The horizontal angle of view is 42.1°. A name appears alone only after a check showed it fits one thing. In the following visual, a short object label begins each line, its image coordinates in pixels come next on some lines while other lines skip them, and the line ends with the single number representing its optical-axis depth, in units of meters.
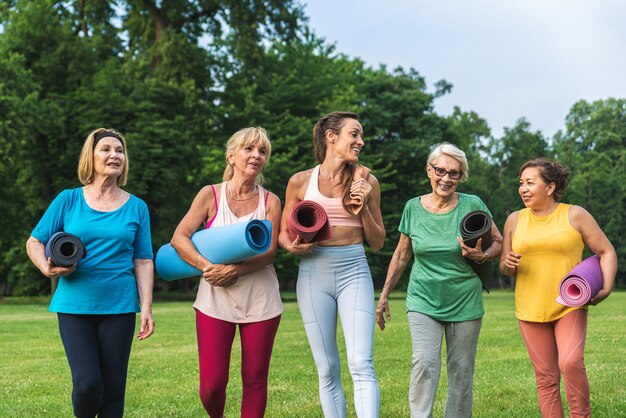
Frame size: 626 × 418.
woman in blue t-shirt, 5.34
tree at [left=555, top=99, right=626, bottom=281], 60.81
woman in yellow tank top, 5.80
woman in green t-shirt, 5.83
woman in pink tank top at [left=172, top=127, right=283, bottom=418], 5.81
